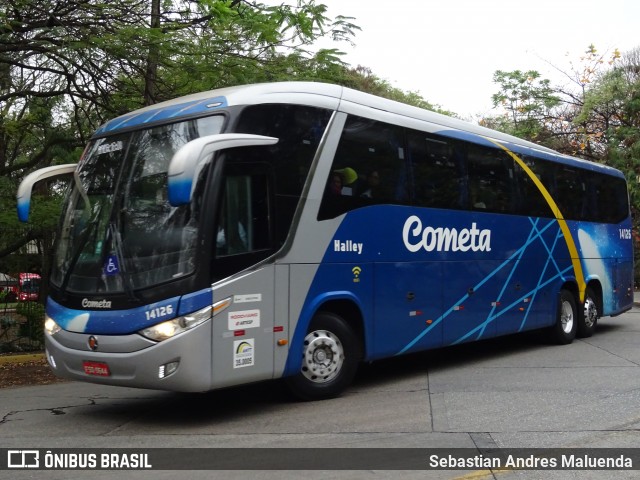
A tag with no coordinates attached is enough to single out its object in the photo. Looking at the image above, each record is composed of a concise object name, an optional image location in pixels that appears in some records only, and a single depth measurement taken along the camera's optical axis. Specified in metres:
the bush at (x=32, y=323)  15.36
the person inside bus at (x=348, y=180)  8.62
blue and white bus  7.06
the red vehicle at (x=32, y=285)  24.89
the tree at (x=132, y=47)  11.40
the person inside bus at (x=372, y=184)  8.96
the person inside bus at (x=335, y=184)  8.45
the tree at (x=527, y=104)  29.02
